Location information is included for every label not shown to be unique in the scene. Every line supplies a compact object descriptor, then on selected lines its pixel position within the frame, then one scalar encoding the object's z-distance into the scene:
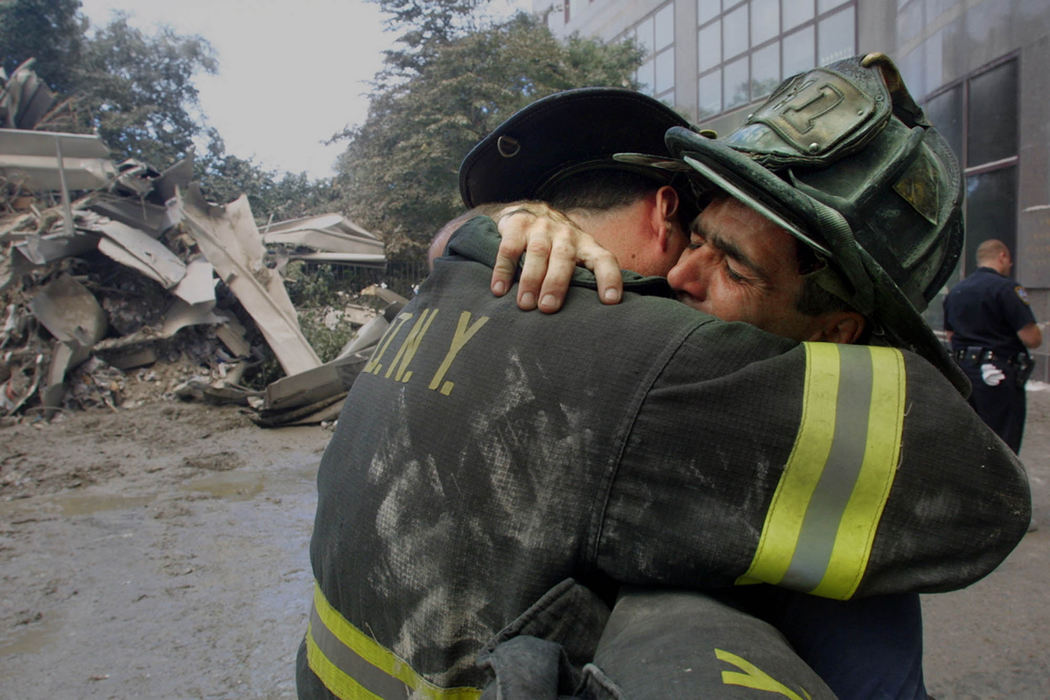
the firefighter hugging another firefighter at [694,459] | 0.85
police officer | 4.58
